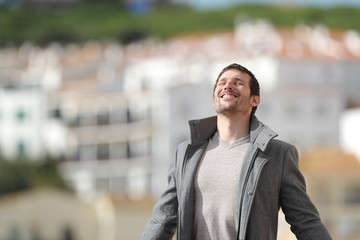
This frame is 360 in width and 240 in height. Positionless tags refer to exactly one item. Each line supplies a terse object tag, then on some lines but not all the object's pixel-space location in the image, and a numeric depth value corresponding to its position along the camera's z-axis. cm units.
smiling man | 492
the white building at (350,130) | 6744
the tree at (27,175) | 7475
